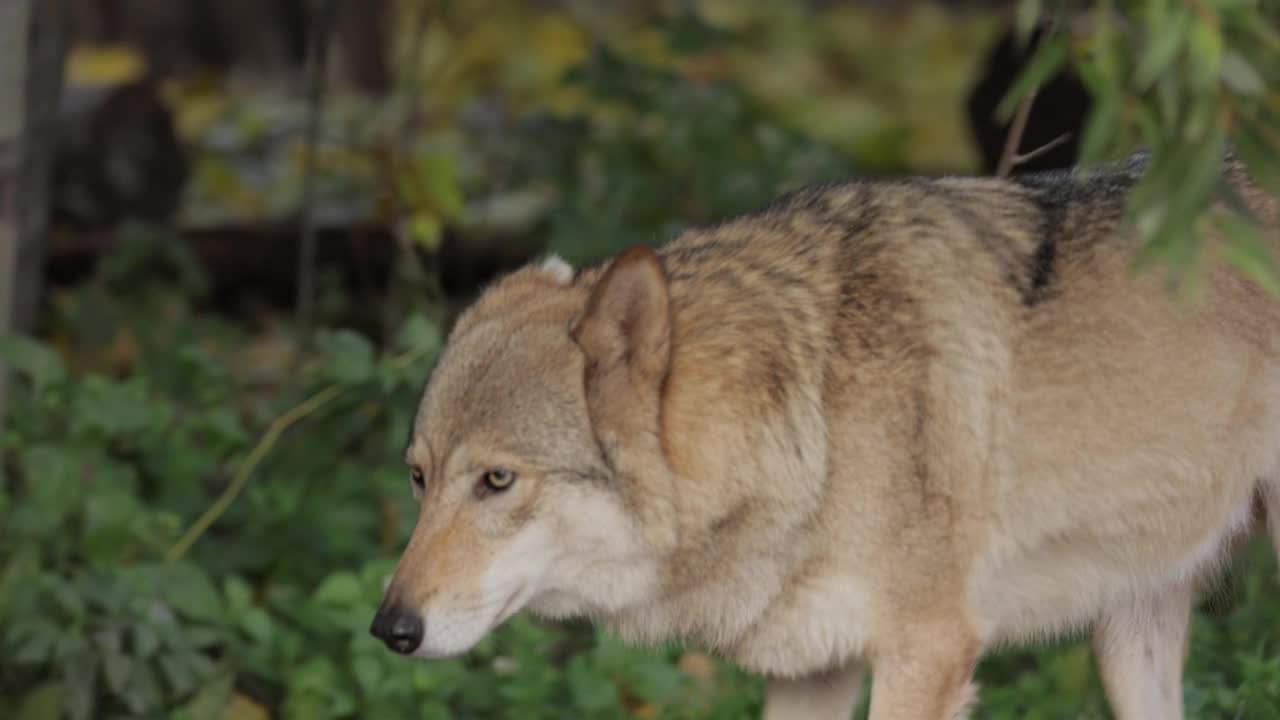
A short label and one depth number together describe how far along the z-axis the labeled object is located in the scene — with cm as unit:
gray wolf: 848
